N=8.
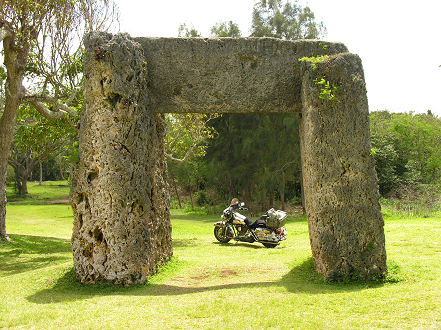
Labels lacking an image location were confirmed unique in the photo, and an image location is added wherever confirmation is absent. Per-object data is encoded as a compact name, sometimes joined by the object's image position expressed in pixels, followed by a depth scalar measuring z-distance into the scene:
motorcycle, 10.64
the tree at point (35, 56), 11.31
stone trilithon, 6.54
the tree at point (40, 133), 12.93
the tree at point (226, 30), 23.06
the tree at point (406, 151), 23.47
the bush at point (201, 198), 28.39
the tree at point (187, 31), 22.83
